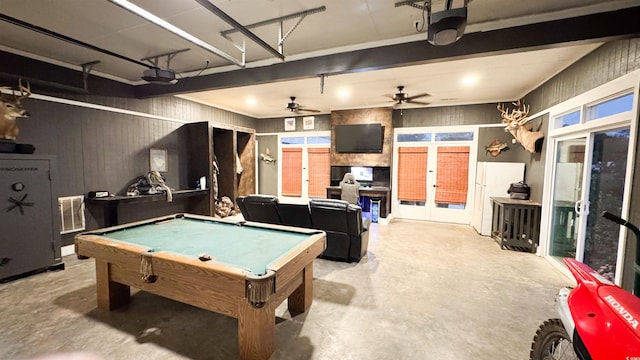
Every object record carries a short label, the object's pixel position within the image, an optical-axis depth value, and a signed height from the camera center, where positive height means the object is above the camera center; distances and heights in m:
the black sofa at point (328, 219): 3.58 -0.79
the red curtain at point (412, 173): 6.83 -0.17
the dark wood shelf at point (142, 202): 4.38 -0.79
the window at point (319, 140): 7.87 +0.77
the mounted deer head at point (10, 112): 3.33 +0.62
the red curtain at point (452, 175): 6.47 -0.19
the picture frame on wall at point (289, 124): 8.19 +1.28
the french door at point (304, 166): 7.91 -0.06
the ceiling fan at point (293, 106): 6.00 +1.36
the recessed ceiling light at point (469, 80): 4.48 +1.57
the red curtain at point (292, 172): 8.24 -0.24
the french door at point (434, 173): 6.47 -0.16
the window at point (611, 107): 2.74 +0.74
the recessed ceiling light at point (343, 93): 5.40 +1.57
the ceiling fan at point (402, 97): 5.17 +1.42
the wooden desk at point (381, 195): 6.56 -0.73
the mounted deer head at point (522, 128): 4.67 +0.82
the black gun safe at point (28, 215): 3.16 -0.73
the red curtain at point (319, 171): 7.87 -0.19
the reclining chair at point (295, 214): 3.76 -0.74
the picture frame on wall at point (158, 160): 5.42 +0.04
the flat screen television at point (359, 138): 6.76 +0.74
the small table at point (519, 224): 4.50 -0.99
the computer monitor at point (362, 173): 7.23 -0.20
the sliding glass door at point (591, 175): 2.78 -0.07
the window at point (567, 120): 3.71 +0.77
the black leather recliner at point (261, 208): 3.90 -0.69
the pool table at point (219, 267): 1.85 -0.80
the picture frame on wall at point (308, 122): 7.94 +1.32
